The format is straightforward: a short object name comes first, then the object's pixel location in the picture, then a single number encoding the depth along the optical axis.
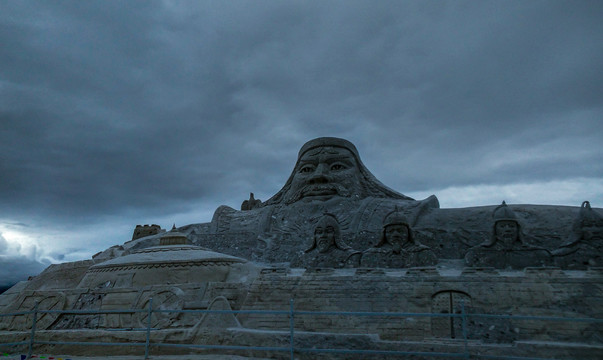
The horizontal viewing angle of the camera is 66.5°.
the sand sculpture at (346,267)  7.39
